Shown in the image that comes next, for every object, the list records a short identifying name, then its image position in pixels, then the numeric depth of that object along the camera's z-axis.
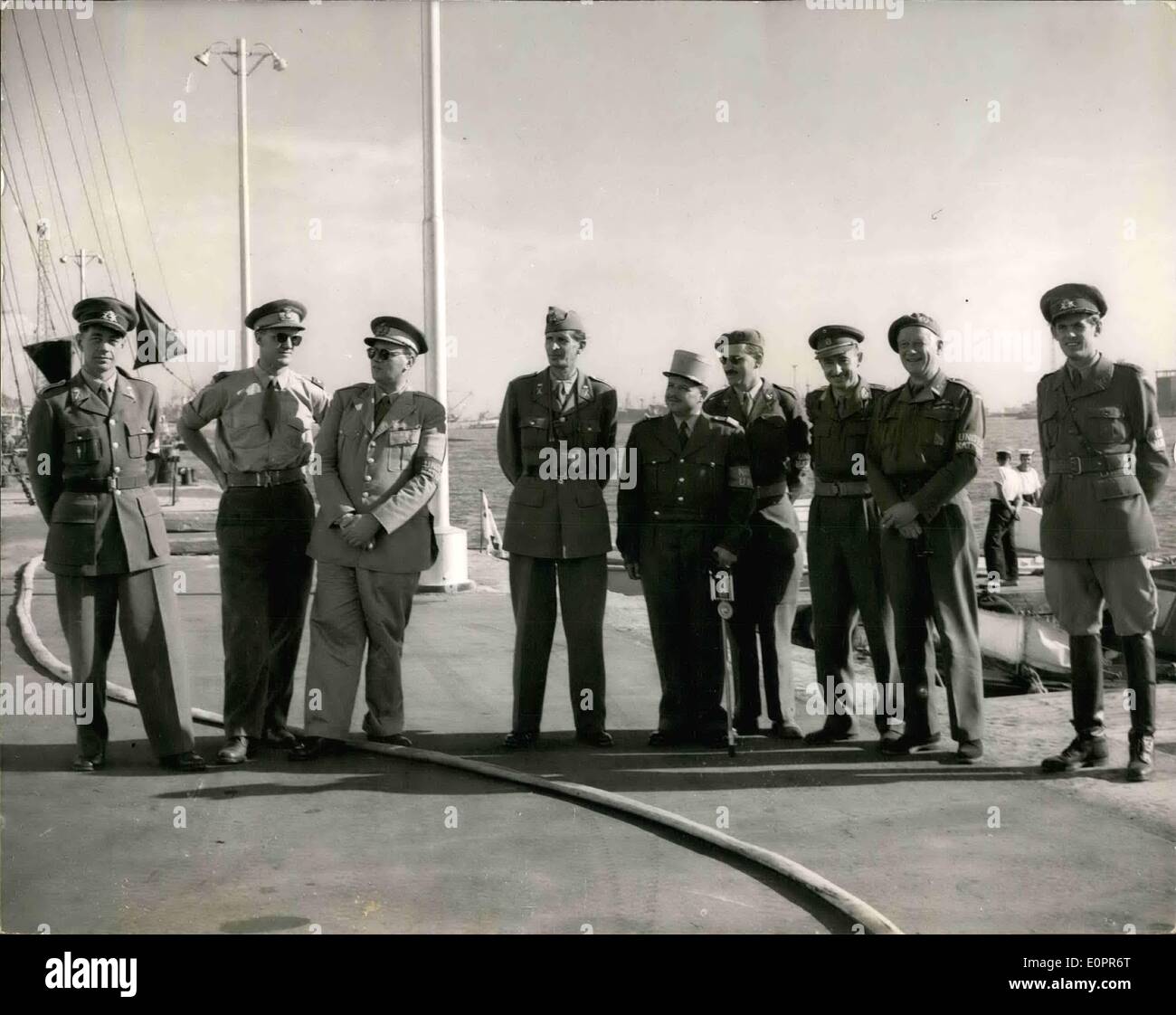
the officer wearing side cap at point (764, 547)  5.94
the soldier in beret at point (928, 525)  5.39
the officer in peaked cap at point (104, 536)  5.16
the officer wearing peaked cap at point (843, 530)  5.74
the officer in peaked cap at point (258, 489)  5.54
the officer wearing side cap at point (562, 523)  5.69
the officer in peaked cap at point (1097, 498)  5.05
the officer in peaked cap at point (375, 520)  5.51
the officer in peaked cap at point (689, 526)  5.70
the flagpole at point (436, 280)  8.05
